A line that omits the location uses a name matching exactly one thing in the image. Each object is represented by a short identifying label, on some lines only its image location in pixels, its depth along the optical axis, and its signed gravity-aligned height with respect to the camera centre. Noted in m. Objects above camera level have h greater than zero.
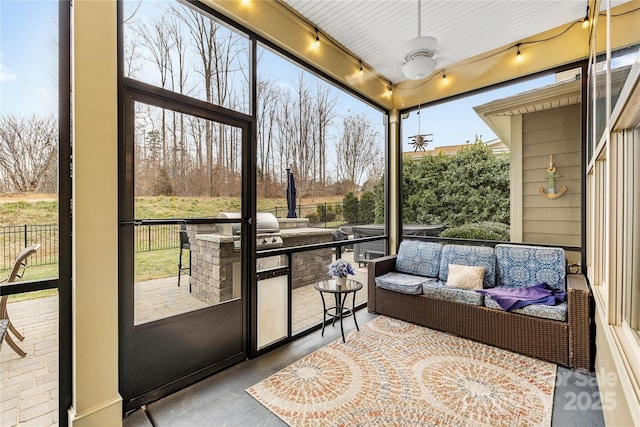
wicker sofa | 2.60 -0.96
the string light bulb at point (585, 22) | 3.13 +2.07
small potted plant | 3.17 -0.67
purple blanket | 2.81 -0.88
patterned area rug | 1.96 -1.40
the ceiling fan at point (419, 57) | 2.60 +1.46
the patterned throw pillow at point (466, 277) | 3.36 -0.79
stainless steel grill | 2.59 -0.18
